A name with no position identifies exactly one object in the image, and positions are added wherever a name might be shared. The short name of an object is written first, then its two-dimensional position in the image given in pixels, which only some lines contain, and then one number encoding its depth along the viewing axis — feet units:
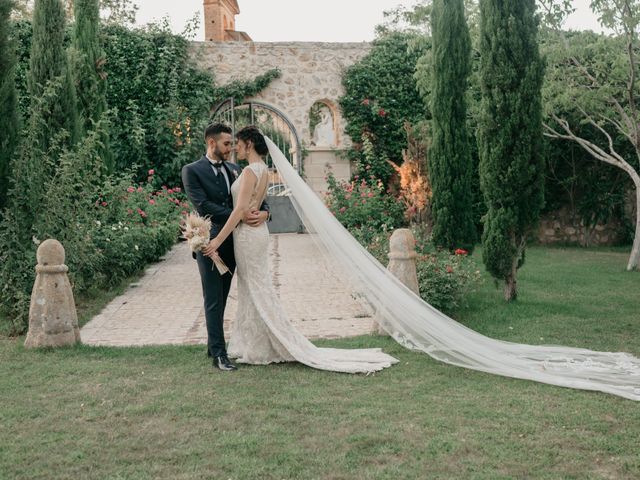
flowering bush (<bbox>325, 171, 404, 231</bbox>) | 39.34
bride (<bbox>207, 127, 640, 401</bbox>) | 16.30
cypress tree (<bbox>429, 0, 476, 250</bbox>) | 33.01
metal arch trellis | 50.90
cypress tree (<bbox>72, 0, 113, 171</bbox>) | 41.68
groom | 16.79
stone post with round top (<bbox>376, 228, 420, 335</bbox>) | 20.67
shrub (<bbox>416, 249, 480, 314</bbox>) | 22.82
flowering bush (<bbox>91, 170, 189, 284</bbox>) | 28.89
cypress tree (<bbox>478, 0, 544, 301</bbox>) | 24.22
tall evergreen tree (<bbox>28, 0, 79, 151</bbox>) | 31.04
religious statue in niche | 66.74
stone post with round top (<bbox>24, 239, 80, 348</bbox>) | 18.65
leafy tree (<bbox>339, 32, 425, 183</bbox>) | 51.72
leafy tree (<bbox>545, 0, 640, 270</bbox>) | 30.58
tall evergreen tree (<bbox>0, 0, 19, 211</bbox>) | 22.43
